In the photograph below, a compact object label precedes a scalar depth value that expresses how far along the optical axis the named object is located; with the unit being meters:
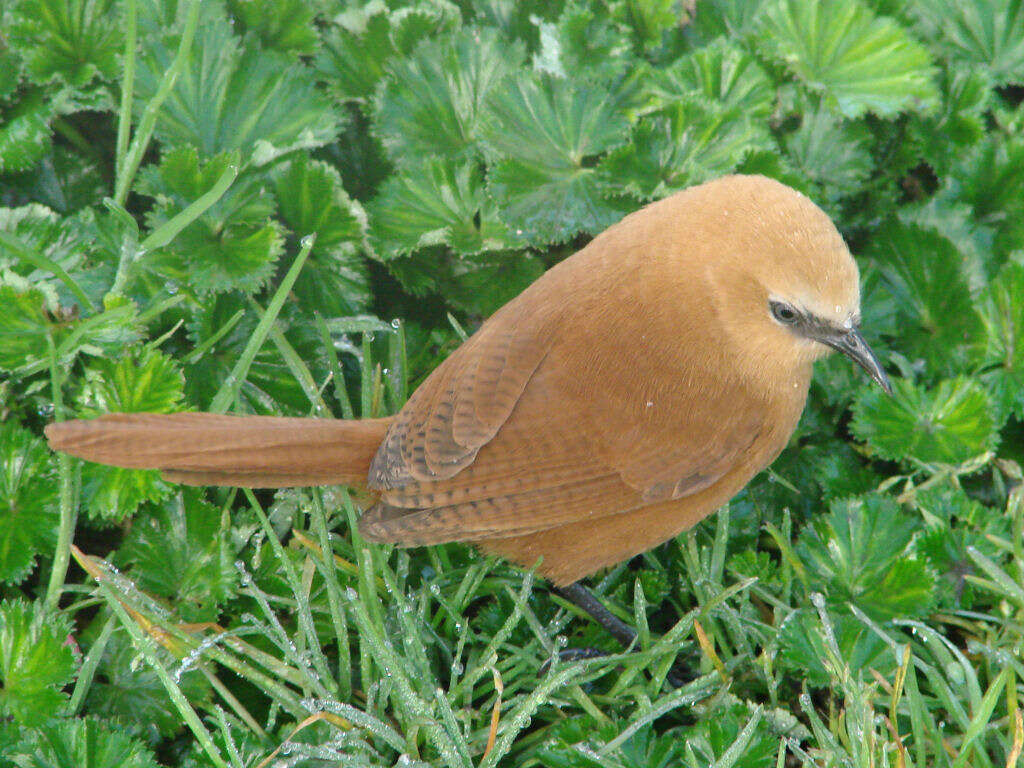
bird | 4.70
